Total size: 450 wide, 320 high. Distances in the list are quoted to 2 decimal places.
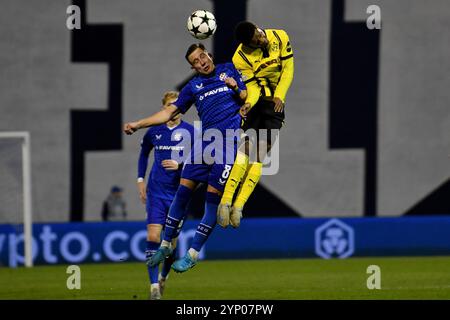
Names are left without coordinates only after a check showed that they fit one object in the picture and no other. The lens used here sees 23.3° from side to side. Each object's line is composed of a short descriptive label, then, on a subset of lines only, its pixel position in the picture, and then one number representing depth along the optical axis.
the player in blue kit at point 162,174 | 14.91
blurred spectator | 25.48
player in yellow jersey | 13.34
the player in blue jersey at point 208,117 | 13.21
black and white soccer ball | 13.23
